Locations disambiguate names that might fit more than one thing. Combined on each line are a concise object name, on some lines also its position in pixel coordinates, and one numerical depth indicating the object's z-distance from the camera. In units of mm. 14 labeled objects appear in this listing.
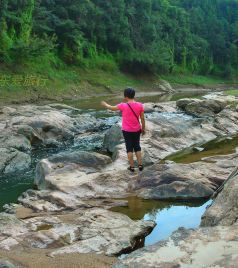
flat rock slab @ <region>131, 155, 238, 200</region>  10781
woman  11805
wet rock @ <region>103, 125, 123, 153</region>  17317
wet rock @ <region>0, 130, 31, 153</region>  17202
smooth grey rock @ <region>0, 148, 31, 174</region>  14820
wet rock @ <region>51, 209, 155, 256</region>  7520
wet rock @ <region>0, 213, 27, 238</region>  8012
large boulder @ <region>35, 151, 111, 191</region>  11953
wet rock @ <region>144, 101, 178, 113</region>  30641
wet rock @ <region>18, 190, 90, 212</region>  9953
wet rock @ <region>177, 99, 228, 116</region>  30484
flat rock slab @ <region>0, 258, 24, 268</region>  6135
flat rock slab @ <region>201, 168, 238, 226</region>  7527
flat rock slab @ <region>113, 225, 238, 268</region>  5844
